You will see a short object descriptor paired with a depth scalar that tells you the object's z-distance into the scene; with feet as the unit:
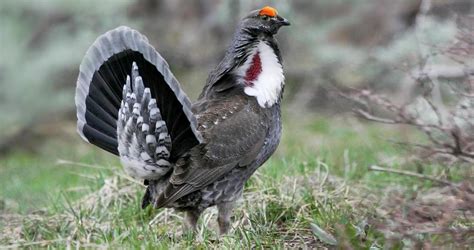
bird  32.04
